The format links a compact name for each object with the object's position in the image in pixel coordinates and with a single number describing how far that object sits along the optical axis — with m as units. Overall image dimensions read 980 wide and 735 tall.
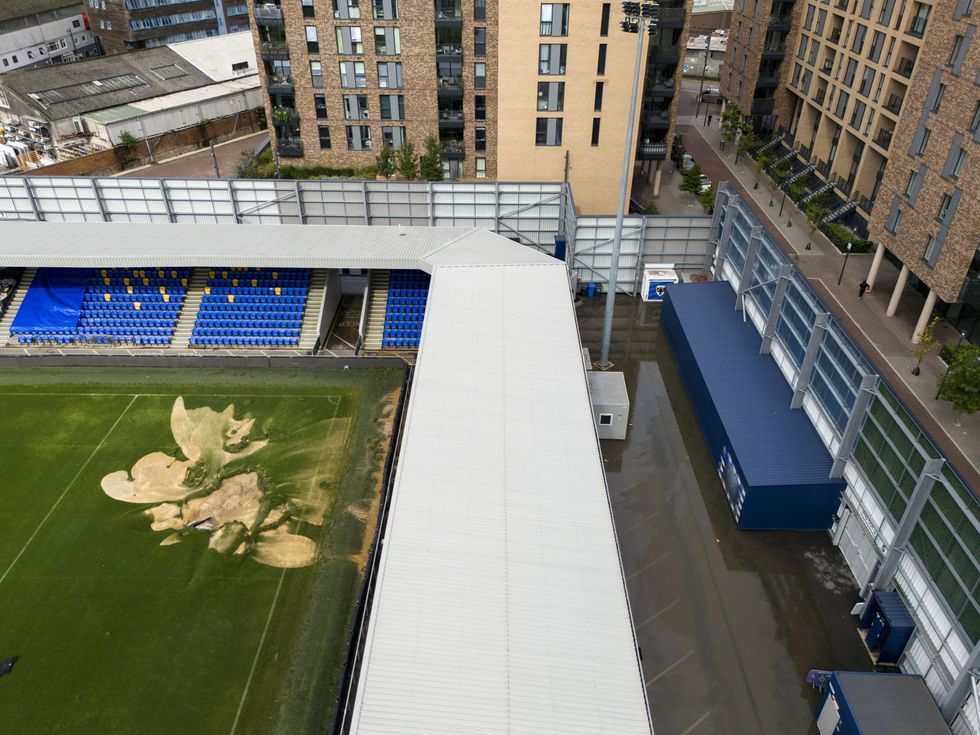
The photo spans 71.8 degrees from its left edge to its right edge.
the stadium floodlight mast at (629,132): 29.02
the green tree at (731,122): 67.75
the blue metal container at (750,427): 26.72
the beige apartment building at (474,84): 45.25
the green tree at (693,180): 54.97
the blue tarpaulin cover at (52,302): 41.59
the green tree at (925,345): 36.28
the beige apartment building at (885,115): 35.75
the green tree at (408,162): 52.44
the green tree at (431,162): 52.75
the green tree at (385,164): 53.66
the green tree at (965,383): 31.36
